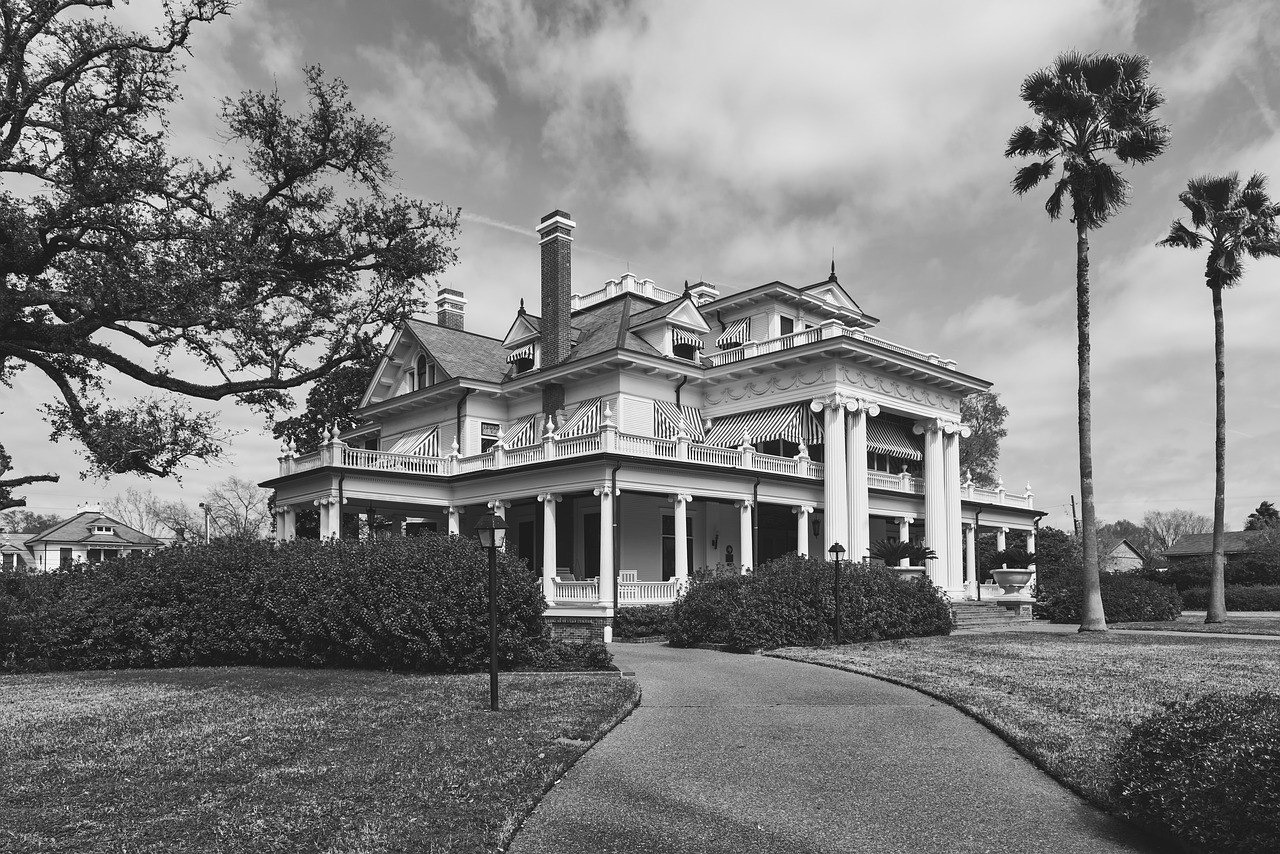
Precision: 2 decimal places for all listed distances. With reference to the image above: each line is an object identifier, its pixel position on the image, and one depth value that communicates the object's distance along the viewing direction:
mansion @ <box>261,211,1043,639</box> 28.97
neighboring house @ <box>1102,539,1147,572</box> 94.25
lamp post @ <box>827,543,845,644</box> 20.86
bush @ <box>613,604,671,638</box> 25.66
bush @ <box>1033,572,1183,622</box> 32.25
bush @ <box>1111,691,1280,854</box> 5.89
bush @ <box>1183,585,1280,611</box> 42.22
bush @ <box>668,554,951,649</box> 21.50
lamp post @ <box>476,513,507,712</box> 12.15
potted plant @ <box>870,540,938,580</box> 30.88
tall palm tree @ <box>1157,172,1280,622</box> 31.42
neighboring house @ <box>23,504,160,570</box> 82.88
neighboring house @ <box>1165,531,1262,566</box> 75.94
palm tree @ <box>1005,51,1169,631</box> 26.73
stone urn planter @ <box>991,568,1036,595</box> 35.25
